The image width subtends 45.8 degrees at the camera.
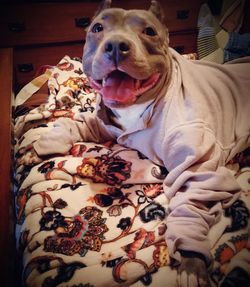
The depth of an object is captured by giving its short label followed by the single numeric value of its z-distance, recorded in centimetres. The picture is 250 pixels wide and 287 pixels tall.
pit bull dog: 82
